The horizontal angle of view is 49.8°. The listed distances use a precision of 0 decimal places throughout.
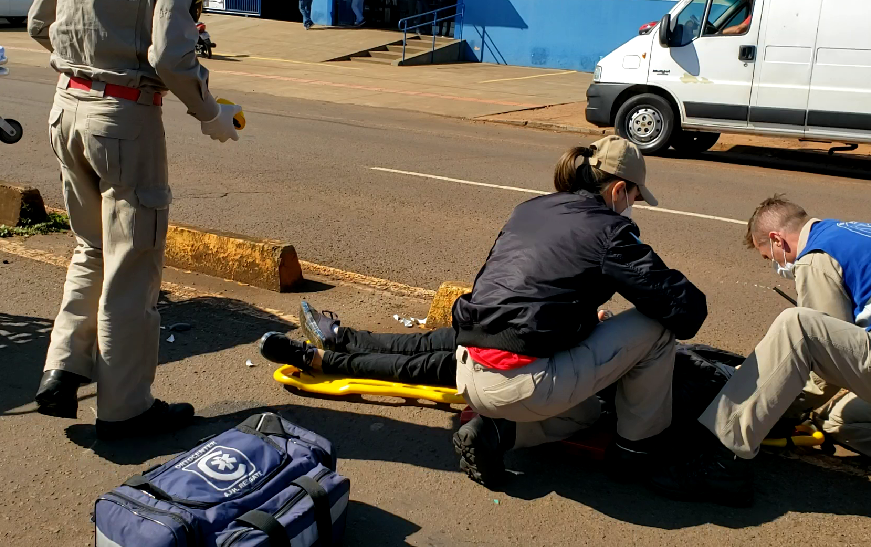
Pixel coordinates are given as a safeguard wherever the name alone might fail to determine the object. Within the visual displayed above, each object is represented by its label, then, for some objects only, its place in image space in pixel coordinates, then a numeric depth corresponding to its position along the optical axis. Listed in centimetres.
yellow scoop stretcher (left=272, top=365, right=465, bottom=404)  391
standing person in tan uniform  339
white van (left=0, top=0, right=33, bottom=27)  2702
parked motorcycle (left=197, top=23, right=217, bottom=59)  2298
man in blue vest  330
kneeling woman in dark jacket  326
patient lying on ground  401
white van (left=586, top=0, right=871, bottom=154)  1118
